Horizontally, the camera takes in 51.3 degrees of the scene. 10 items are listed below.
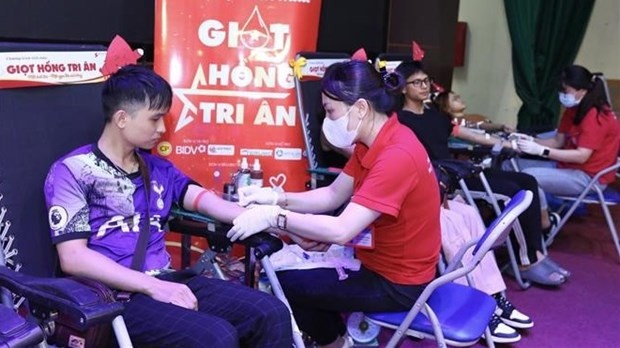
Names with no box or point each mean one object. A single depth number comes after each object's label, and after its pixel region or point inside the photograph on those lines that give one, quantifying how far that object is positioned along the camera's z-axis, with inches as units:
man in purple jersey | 64.7
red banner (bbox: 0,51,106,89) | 71.5
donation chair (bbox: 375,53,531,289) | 112.0
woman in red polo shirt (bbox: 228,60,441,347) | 71.1
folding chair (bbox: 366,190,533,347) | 70.7
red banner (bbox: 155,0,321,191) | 108.5
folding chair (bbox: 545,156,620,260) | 141.5
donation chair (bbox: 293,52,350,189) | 114.3
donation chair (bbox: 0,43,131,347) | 70.8
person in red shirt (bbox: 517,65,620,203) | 143.5
